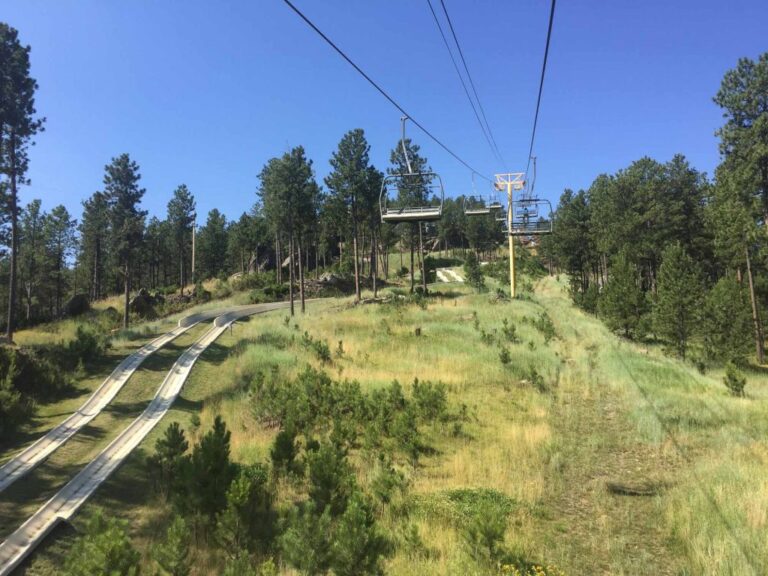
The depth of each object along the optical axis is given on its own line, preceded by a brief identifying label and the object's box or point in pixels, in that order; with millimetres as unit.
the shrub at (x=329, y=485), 8203
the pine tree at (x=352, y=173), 44094
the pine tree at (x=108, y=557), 5172
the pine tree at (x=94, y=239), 55062
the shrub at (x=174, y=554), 5801
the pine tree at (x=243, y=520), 7281
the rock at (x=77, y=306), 41594
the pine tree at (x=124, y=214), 38844
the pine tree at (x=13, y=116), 24562
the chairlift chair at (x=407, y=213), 20797
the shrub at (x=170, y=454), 10359
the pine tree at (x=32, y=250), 51094
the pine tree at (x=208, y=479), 8023
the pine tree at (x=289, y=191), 39469
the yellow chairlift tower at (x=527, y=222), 28984
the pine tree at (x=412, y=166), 47938
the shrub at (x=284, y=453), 10469
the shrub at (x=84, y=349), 21203
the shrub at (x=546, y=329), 29203
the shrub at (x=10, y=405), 14406
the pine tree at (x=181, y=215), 64250
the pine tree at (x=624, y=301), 36219
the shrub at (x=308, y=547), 6077
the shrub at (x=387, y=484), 9141
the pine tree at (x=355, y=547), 5801
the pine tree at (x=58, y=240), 55312
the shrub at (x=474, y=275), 55462
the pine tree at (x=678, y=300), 30078
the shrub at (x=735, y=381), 18594
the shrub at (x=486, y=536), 6527
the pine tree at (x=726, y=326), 29469
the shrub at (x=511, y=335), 28197
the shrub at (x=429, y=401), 15148
